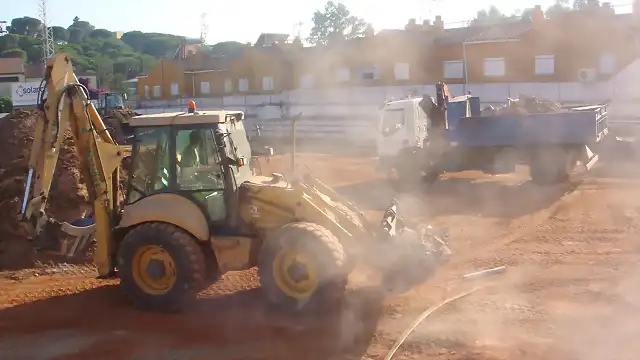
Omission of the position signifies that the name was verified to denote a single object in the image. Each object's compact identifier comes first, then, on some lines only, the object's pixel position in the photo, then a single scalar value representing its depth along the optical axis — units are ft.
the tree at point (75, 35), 458.91
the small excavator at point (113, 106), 86.07
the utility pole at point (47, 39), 160.44
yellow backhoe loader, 25.35
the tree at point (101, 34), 479.82
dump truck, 52.03
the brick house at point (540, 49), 90.63
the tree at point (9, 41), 347.46
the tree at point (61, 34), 456.73
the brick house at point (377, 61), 118.21
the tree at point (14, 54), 294.87
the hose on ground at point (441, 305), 21.91
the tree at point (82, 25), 488.07
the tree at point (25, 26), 452.35
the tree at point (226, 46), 260.64
